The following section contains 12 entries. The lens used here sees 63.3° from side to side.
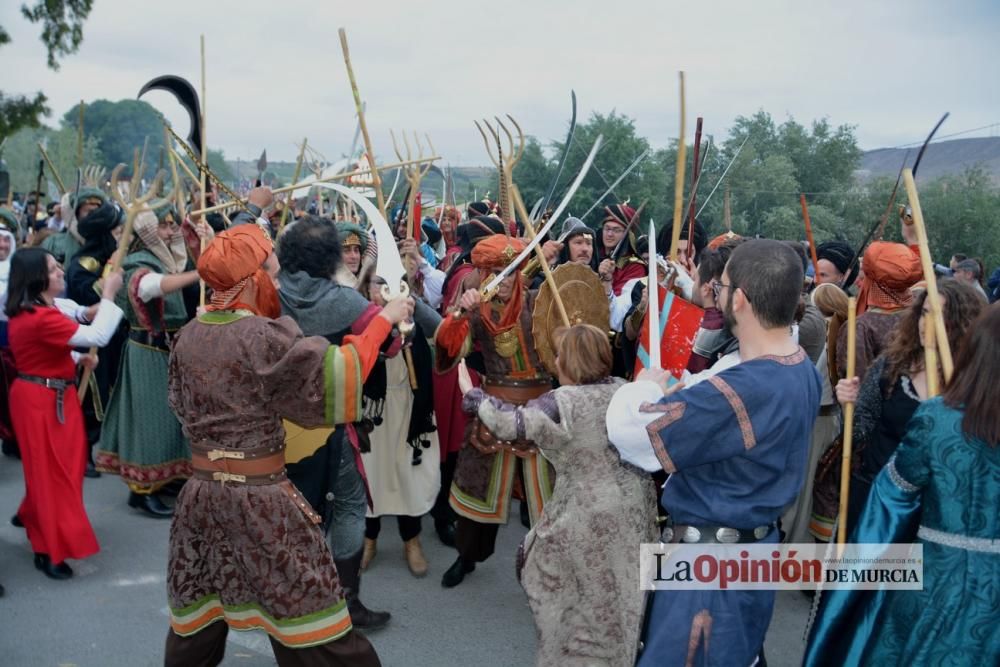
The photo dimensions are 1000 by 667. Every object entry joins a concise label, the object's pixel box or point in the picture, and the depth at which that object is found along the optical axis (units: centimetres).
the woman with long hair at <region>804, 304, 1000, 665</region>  193
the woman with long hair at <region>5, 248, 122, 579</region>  371
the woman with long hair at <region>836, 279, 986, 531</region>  261
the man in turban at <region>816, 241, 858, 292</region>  446
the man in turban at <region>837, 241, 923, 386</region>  340
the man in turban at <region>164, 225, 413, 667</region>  246
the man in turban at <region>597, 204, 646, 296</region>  477
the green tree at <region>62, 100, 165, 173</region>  5678
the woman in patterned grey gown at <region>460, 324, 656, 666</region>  252
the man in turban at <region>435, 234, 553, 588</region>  360
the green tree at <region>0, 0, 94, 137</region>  1569
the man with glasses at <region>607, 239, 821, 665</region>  199
